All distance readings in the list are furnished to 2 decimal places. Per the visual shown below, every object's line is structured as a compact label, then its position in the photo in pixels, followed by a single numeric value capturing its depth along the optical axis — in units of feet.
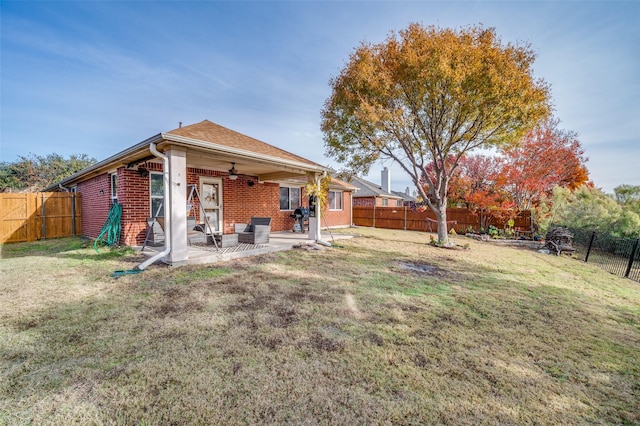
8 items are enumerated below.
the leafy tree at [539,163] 43.27
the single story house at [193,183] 18.70
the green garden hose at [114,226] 25.81
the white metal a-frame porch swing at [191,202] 22.53
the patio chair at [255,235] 26.81
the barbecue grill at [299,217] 41.32
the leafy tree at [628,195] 31.17
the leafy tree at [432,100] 26.35
